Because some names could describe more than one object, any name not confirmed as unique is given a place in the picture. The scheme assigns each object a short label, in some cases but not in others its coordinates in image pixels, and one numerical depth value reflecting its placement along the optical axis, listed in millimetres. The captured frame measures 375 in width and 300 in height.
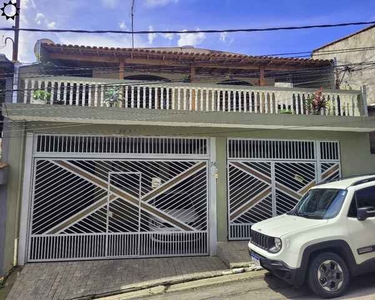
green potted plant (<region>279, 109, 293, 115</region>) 8493
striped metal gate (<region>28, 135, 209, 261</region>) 7953
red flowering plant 8672
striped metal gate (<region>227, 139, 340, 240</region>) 8672
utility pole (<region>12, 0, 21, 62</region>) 8898
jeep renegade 4723
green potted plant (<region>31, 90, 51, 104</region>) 7574
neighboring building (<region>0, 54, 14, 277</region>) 7246
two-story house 7785
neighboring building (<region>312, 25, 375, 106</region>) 11758
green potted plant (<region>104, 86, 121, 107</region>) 7979
